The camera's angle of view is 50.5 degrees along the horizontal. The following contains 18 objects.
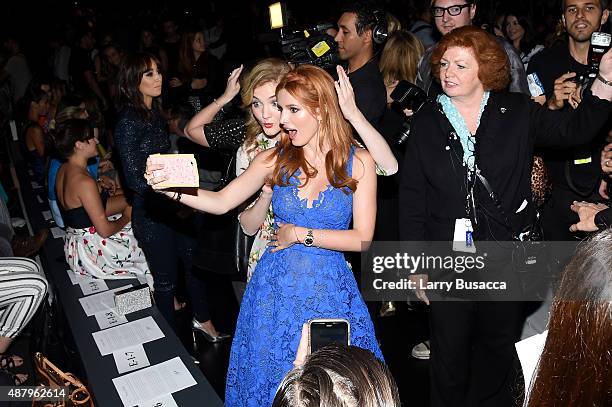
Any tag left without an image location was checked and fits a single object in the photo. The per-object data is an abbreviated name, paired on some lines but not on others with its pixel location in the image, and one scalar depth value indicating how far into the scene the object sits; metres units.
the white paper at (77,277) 3.72
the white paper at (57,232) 4.52
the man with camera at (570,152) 3.35
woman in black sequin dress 3.54
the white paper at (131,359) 2.74
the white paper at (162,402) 2.47
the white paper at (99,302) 3.30
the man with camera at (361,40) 3.68
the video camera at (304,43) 3.26
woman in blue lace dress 2.50
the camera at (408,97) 2.95
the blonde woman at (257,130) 2.65
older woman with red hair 2.63
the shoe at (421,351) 3.60
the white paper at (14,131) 7.73
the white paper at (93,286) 3.55
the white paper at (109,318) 3.13
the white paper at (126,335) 2.91
